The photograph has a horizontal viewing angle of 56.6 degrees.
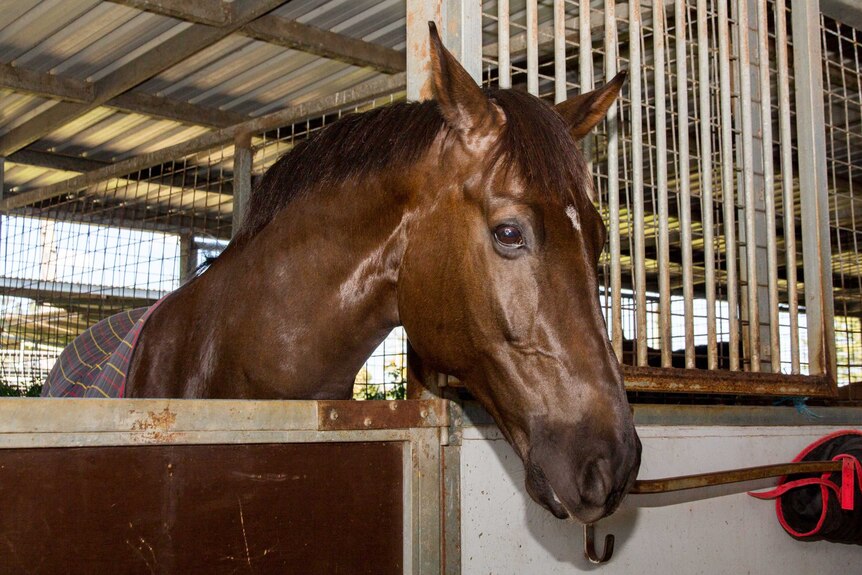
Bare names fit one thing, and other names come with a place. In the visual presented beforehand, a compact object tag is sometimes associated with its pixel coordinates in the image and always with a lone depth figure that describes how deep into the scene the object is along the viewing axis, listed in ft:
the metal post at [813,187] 8.74
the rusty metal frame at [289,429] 3.95
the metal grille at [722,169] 7.23
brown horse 4.74
